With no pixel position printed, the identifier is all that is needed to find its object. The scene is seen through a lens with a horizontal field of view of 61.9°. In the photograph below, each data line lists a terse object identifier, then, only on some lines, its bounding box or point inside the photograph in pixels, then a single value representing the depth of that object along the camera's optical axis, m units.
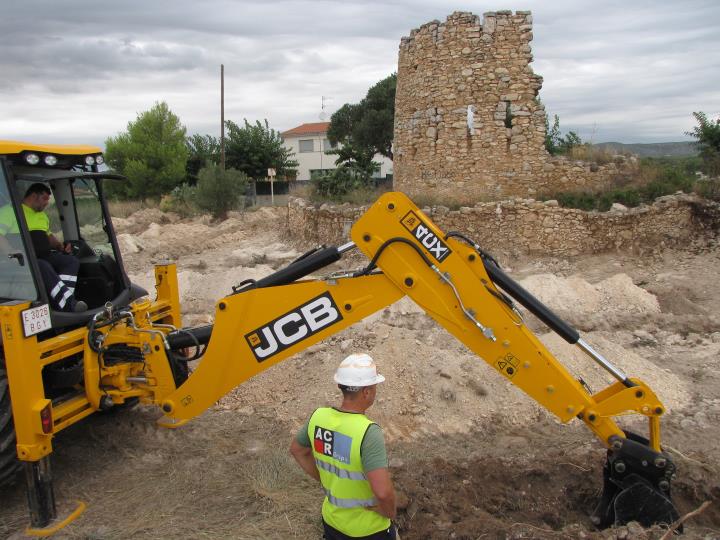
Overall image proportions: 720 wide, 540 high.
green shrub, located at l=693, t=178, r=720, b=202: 13.32
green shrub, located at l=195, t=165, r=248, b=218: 23.64
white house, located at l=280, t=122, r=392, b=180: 59.00
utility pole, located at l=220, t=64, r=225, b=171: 34.44
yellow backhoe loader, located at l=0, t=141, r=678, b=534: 3.77
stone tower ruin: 13.95
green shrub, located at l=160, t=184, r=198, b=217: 24.66
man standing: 2.77
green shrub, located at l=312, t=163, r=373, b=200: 16.72
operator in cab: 4.50
